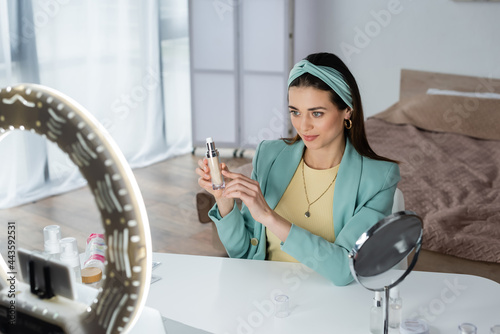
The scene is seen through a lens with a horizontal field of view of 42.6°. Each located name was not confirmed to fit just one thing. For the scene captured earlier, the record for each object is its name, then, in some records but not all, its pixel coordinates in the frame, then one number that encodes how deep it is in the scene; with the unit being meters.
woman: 1.51
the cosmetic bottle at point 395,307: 1.28
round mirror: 0.99
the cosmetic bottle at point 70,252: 1.28
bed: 2.63
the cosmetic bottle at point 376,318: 1.25
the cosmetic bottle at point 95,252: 1.46
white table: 1.31
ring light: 0.62
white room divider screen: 4.62
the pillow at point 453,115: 3.81
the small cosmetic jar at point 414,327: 1.25
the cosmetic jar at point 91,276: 1.40
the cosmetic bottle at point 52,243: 1.26
